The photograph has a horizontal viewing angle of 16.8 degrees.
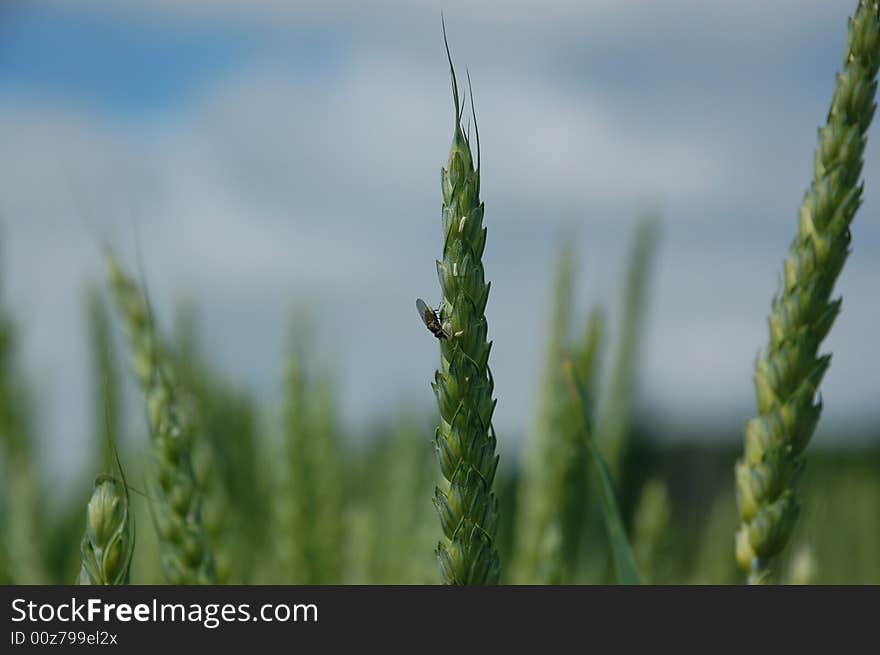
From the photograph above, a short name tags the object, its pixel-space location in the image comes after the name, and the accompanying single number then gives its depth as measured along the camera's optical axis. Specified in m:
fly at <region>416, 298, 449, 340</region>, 0.60
